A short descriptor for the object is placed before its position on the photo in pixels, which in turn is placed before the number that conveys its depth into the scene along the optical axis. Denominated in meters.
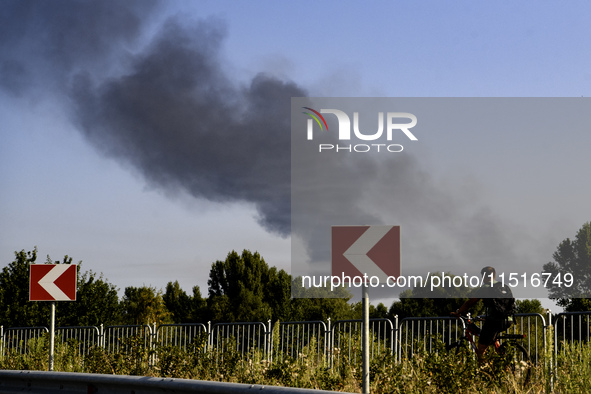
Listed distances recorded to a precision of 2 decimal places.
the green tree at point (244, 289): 81.25
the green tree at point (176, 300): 95.56
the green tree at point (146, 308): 83.19
